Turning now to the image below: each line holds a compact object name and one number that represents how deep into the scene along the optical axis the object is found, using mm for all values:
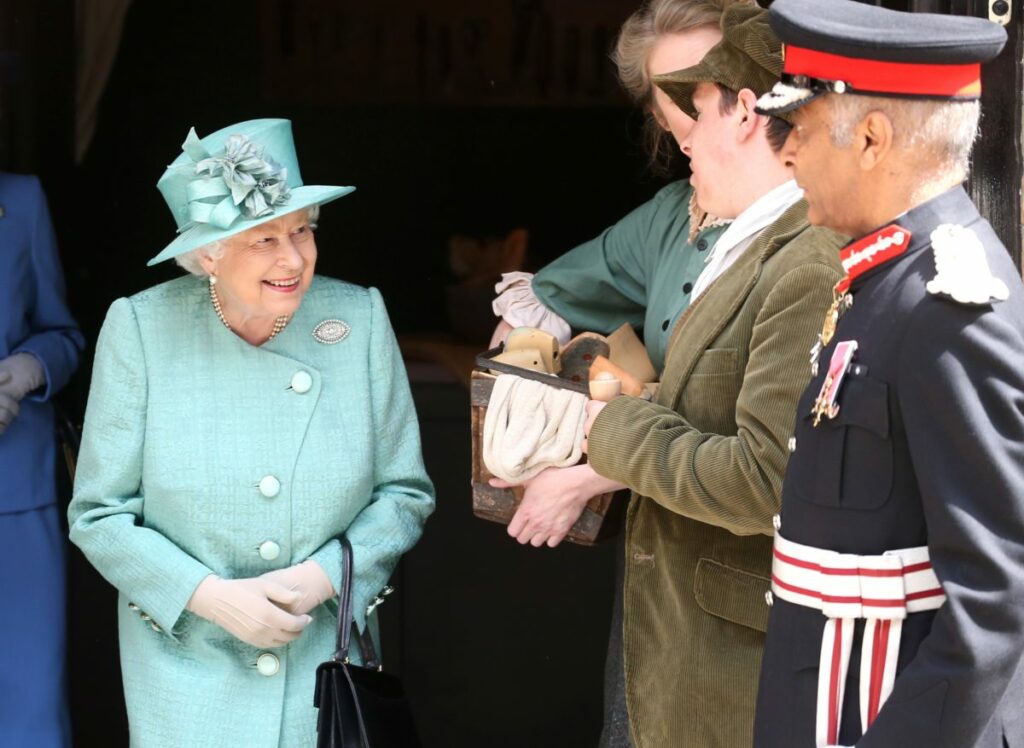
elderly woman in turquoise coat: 6121
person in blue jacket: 7520
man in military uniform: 3953
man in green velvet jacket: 5187
